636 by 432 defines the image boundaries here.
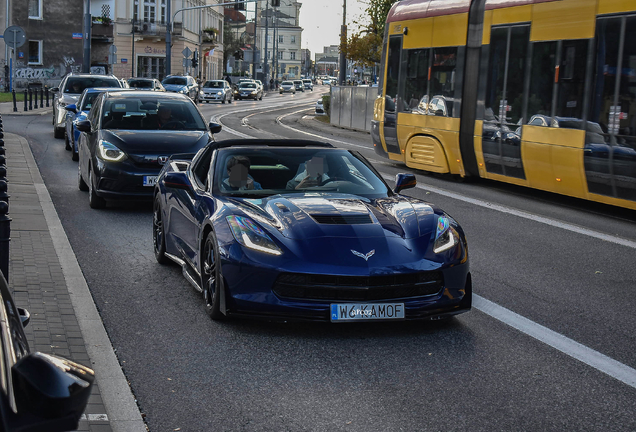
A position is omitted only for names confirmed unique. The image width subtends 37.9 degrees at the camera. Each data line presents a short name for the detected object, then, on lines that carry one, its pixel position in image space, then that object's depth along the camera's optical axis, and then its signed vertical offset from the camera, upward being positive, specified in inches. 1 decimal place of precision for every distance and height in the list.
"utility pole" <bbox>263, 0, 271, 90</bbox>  4333.2 -91.0
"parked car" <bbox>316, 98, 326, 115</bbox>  1821.1 -101.5
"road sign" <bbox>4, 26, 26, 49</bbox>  1191.9 +8.8
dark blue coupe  230.2 -48.5
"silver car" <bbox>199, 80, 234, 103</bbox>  2284.7 -93.9
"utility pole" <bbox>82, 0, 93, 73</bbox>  1696.6 +4.2
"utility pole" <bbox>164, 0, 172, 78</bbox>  2258.9 +8.9
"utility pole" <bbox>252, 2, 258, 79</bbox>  3768.2 -6.1
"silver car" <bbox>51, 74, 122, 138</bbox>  934.4 -44.9
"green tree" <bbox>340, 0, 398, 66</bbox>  1604.3 +30.6
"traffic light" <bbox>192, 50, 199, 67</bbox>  2559.3 -25.2
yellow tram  467.5 -16.0
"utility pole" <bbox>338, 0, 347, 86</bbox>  1658.2 +24.0
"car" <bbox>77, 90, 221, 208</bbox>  456.8 -45.2
